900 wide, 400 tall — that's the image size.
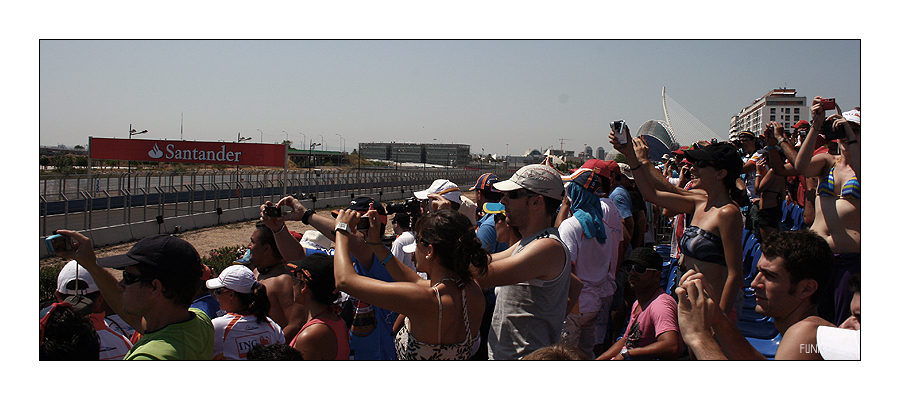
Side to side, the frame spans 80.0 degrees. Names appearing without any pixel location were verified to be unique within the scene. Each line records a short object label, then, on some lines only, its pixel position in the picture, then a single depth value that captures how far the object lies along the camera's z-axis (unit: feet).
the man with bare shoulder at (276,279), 11.96
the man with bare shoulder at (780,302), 6.63
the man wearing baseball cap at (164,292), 8.11
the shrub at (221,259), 36.79
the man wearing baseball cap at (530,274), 8.32
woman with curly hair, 7.49
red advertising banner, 77.97
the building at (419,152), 512.63
